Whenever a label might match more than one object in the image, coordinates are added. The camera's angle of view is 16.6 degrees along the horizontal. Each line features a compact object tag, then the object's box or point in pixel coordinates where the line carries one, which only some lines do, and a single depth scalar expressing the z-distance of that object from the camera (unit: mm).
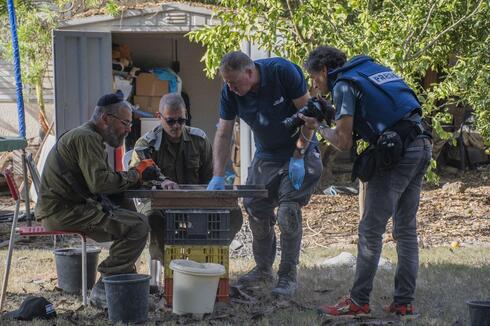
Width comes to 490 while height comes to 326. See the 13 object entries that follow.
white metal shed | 23521
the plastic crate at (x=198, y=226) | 11582
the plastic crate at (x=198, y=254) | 11659
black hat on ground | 11178
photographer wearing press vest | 10612
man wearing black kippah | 11698
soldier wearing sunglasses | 12823
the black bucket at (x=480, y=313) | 9743
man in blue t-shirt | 12497
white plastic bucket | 11093
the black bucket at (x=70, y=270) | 13133
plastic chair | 11721
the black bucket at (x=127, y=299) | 10891
